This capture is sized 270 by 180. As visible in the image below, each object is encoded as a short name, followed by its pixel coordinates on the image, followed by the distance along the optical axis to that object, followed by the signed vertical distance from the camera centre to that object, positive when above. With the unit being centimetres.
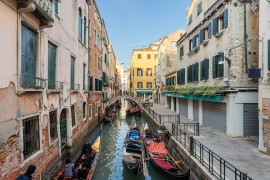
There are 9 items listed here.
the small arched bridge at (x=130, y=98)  2683 -168
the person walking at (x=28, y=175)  439 -241
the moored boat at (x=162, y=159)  661 -343
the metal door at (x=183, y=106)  1546 -172
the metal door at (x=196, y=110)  1311 -177
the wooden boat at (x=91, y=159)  630 -337
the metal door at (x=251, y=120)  870 -168
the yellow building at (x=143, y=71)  3579 +424
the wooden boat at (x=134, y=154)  725 -327
